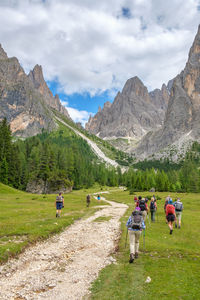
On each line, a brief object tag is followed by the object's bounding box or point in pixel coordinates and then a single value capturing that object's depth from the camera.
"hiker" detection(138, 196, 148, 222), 21.31
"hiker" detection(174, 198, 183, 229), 22.37
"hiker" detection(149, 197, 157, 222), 26.12
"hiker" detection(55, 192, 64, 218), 26.75
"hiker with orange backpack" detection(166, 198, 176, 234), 19.67
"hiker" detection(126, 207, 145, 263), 12.47
